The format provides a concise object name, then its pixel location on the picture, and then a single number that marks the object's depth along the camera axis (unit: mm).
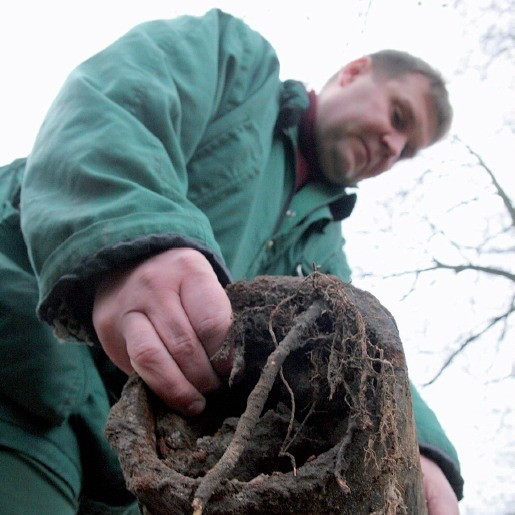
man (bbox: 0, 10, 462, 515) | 911
